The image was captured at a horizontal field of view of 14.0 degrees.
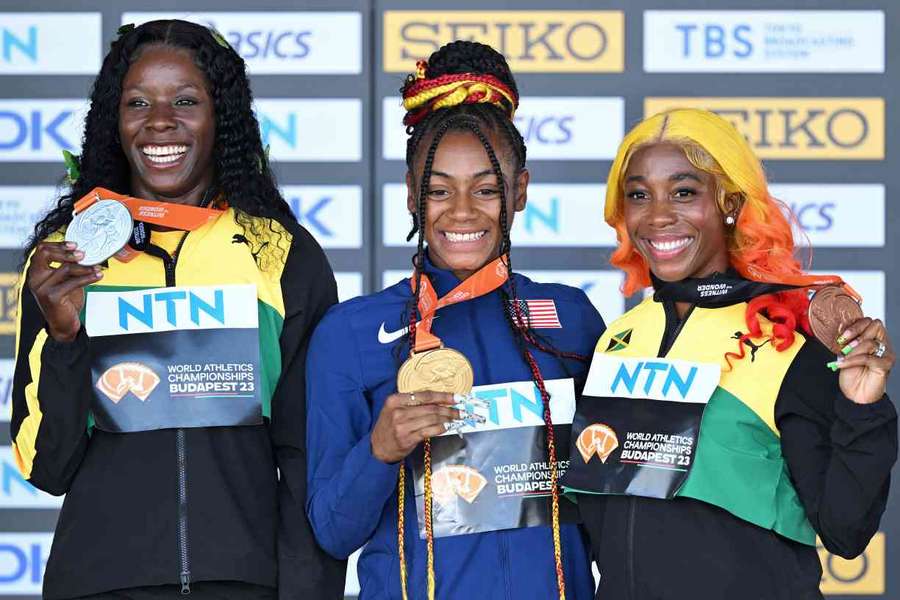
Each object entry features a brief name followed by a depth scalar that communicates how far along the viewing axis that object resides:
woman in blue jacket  4.97
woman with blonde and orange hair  4.91
